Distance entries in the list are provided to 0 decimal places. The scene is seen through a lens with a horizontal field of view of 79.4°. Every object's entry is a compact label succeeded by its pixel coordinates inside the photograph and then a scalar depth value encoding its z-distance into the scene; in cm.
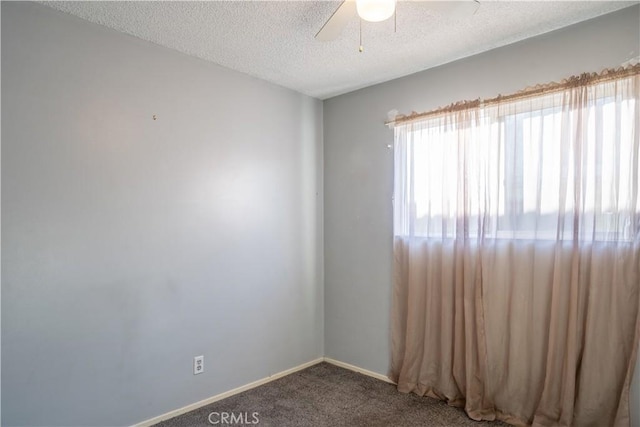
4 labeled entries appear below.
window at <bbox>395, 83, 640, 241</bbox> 212
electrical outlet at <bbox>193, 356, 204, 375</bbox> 270
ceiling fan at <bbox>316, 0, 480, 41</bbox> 156
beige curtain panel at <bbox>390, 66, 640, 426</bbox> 211
